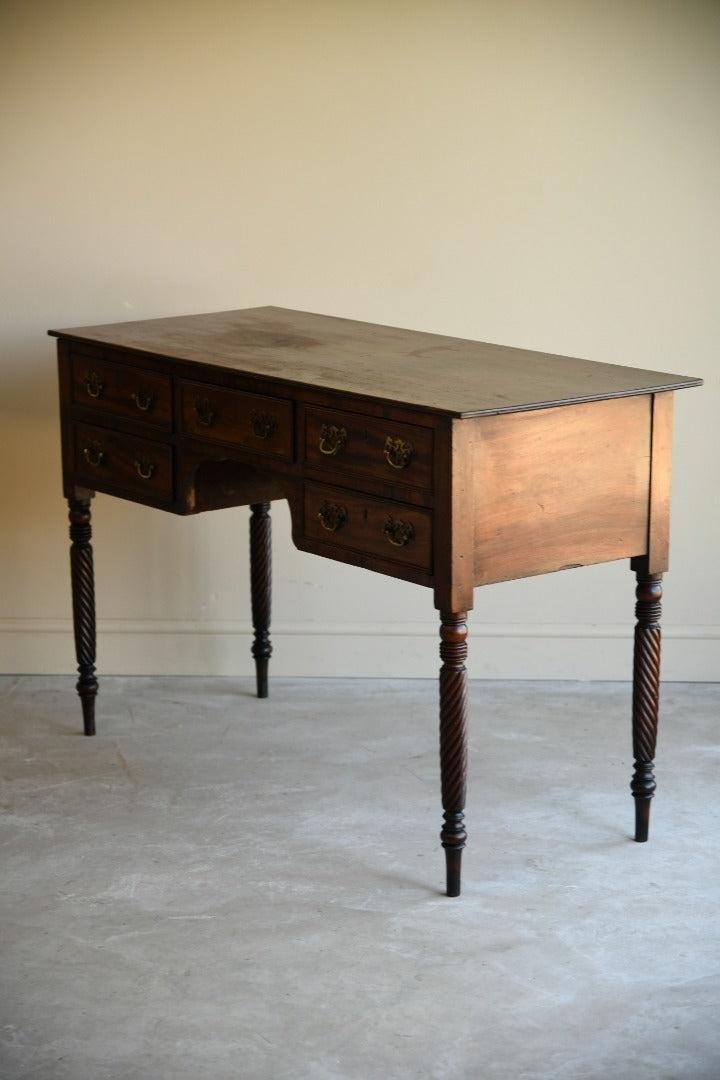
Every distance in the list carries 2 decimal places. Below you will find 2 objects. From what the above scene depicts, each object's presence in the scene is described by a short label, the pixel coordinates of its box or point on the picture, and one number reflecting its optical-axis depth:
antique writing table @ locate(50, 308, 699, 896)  2.96
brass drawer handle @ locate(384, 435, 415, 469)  2.97
